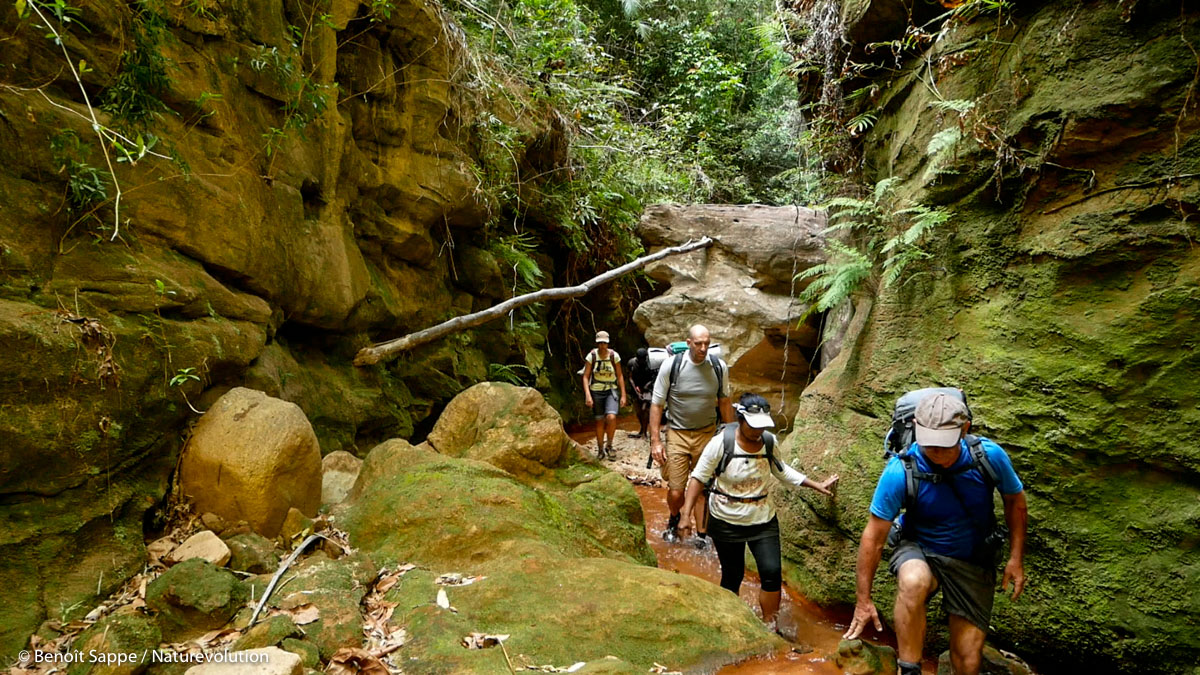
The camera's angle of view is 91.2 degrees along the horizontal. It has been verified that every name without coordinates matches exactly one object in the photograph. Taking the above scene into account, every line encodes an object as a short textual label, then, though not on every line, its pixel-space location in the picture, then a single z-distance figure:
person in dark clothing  10.10
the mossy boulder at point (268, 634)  2.84
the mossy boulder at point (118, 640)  2.62
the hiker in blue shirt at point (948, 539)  3.43
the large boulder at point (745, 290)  11.12
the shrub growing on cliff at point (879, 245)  5.16
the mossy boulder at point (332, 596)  3.08
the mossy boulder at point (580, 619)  3.17
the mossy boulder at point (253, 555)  3.61
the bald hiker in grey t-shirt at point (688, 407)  6.33
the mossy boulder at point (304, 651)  2.82
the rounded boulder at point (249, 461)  3.87
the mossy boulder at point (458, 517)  4.18
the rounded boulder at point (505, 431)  5.53
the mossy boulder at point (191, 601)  3.03
